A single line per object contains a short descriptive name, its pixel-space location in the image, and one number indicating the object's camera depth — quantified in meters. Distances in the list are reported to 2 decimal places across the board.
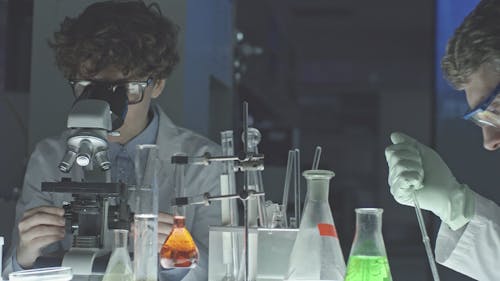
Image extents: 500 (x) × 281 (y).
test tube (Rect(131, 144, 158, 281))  1.64
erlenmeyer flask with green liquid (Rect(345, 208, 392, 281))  1.55
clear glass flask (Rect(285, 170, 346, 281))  1.64
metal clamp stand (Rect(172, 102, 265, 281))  1.66
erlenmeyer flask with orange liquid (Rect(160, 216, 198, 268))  1.64
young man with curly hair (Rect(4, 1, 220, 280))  1.79
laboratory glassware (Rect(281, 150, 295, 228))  1.76
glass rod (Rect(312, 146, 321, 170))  1.74
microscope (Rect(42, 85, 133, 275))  1.62
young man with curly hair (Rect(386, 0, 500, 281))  1.68
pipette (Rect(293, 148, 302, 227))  1.77
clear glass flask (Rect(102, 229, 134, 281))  1.61
